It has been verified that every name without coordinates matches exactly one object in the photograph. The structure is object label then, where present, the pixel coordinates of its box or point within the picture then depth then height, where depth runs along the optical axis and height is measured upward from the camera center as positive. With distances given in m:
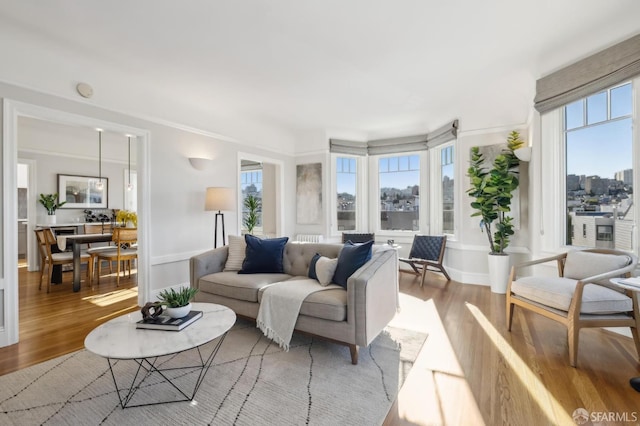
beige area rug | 1.67 -1.13
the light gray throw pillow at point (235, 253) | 3.33 -0.45
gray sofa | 2.24 -0.69
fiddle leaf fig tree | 4.05 +0.30
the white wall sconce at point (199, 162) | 4.08 +0.70
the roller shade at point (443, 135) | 4.67 +1.29
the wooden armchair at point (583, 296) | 2.20 -0.66
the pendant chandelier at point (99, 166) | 5.91 +1.04
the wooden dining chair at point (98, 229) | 6.12 -0.32
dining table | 4.23 -0.45
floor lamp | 3.97 +0.19
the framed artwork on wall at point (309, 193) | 5.68 +0.38
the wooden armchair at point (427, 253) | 4.54 -0.66
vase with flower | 4.86 -0.06
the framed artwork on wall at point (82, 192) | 6.03 +0.46
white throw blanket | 2.45 -0.80
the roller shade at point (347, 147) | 5.59 +1.25
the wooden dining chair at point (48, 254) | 4.25 -0.58
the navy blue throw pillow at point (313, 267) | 3.01 -0.55
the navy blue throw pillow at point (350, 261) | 2.62 -0.43
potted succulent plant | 1.96 -0.60
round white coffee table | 1.61 -0.73
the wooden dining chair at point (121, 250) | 4.39 -0.57
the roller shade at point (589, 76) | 2.36 +1.22
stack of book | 1.85 -0.69
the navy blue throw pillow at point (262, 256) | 3.19 -0.46
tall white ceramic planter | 4.07 -0.82
